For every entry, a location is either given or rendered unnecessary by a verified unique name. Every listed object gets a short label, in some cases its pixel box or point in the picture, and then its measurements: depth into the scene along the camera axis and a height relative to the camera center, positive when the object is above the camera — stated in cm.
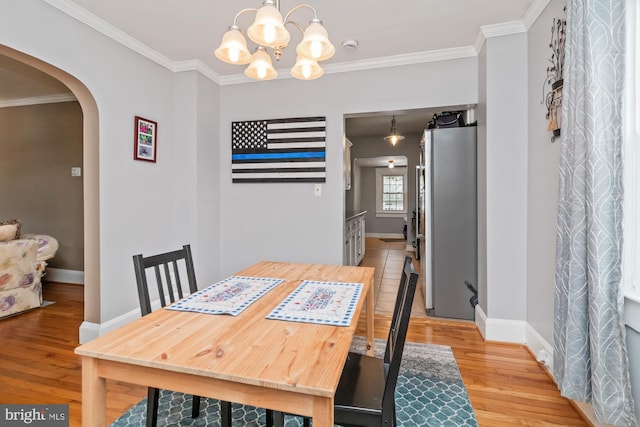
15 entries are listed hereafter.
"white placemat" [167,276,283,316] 136 -42
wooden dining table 85 -44
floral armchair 300 -60
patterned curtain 130 -6
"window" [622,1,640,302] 136 +22
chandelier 130 +74
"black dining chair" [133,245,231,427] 142 -40
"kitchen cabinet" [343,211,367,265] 417 -44
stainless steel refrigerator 300 -9
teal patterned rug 167 -111
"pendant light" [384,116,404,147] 554 +129
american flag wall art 335 +64
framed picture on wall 287 +64
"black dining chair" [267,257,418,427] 109 -71
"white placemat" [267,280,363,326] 125 -42
